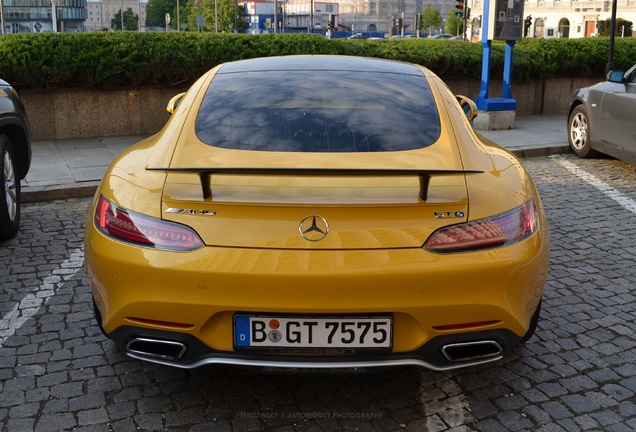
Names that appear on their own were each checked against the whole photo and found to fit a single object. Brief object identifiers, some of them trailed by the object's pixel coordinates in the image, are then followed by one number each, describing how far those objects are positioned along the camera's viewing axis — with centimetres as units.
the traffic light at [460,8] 4463
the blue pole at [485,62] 1296
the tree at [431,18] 13762
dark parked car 617
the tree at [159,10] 16138
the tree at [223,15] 12088
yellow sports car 299
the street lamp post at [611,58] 1515
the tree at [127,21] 15726
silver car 902
